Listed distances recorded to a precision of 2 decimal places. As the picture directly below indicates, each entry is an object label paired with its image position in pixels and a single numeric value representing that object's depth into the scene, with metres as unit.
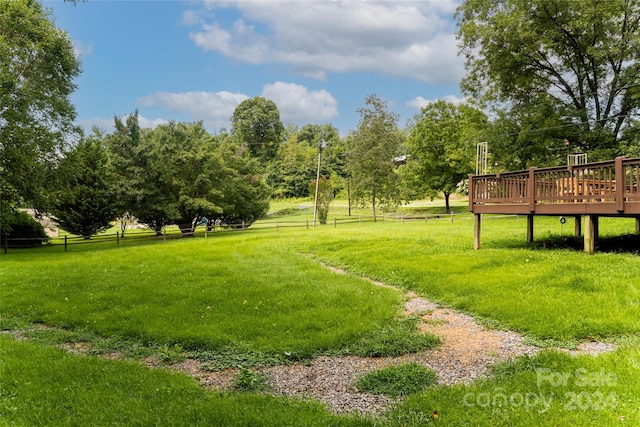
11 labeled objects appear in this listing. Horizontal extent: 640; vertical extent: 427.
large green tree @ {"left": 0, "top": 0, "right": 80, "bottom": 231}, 15.79
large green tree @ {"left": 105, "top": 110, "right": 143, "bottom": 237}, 24.14
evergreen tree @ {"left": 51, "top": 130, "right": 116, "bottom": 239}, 23.58
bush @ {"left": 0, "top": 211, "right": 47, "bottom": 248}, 21.58
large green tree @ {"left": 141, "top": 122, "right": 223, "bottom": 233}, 25.06
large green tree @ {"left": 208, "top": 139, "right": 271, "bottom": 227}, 29.61
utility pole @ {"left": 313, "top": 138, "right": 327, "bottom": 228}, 31.87
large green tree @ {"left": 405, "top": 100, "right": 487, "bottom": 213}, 36.72
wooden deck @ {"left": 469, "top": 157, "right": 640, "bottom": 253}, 8.84
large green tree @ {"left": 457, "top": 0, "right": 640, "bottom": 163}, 20.12
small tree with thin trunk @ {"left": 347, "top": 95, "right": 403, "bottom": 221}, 33.75
